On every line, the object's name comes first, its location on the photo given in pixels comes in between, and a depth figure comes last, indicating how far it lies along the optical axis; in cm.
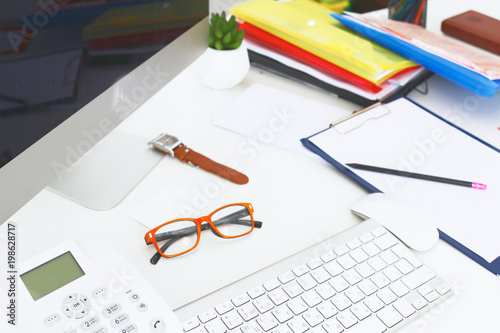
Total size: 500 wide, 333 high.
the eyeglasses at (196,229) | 60
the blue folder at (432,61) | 85
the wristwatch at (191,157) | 72
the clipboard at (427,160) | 65
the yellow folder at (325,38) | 91
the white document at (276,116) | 82
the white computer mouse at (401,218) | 62
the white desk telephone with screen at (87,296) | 43
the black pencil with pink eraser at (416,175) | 72
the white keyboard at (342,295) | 49
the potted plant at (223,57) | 87
